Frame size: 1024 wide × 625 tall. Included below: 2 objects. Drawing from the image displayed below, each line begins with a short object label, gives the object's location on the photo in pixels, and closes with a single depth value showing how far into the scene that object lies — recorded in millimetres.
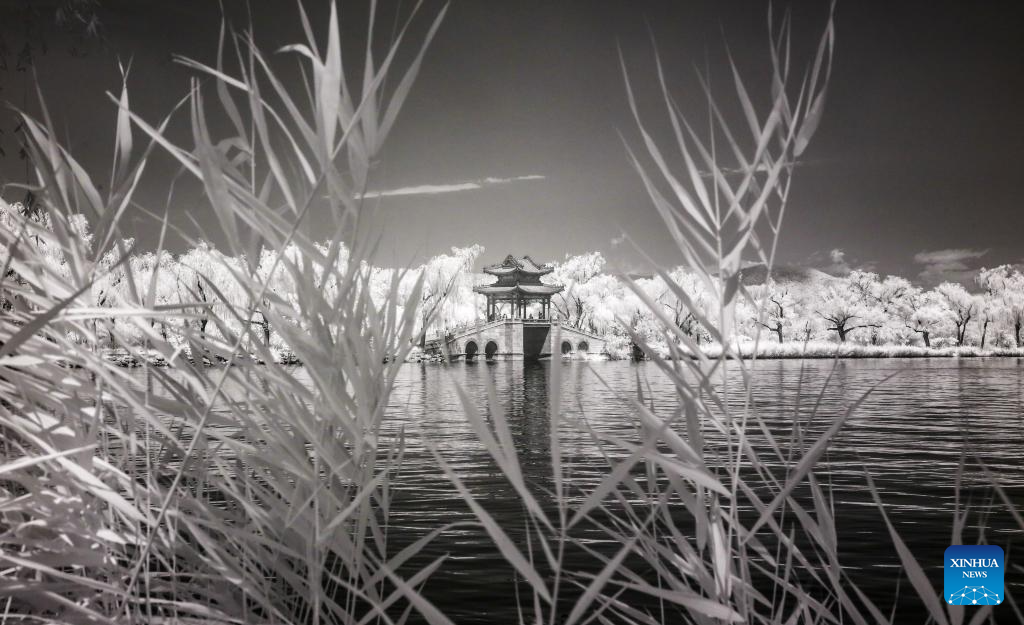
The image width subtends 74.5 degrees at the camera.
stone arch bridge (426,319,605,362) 51656
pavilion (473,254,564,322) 53375
